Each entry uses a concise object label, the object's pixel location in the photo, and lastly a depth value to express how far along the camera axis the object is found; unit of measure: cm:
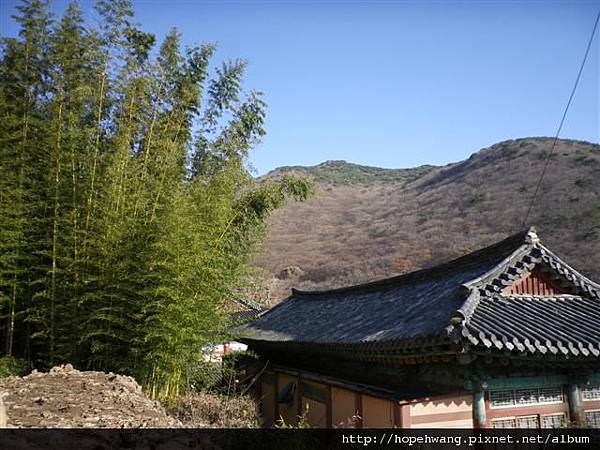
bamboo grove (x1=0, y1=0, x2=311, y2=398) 573
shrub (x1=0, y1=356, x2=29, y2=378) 598
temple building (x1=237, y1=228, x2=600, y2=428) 515
